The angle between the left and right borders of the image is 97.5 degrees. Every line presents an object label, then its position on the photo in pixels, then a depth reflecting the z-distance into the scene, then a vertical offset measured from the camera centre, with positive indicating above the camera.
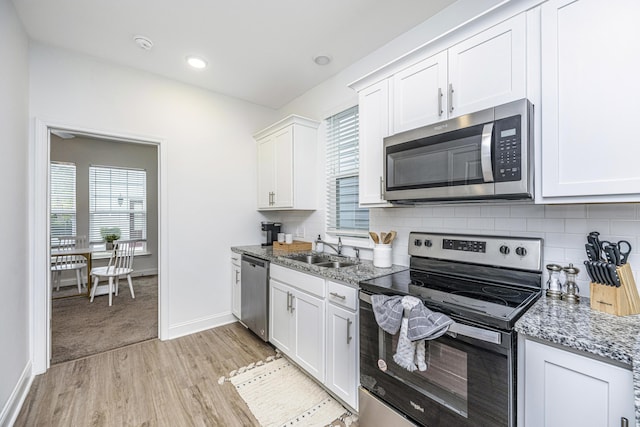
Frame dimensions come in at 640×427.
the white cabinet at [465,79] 1.37 +0.76
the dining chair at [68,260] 4.39 -0.76
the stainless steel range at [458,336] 1.11 -0.53
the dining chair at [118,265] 4.21 -0.80
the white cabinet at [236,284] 3.26 -0.82
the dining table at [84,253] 4.07 -0.58
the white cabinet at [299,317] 2.08 -0.85
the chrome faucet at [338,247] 2.80 -0.34
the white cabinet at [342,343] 1.80 -0.86
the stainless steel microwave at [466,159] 1.30 +0.30
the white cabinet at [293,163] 3.01 +0.56
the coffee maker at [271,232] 3.60 -0.23
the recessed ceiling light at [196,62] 2.64 +1.47
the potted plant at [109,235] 5.18 -0.40
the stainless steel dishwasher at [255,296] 2.72 -0.84
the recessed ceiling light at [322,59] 2.61 +1.47
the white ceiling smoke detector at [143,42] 2.34 +1.46
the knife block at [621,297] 1.15 -0.35
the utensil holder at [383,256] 2.17 -0.33
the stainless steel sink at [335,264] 2.56 -0.47
